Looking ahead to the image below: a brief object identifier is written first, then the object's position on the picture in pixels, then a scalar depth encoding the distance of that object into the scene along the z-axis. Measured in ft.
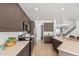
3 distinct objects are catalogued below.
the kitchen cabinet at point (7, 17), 3.04
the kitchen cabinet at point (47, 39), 15.91
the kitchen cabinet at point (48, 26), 16.38
